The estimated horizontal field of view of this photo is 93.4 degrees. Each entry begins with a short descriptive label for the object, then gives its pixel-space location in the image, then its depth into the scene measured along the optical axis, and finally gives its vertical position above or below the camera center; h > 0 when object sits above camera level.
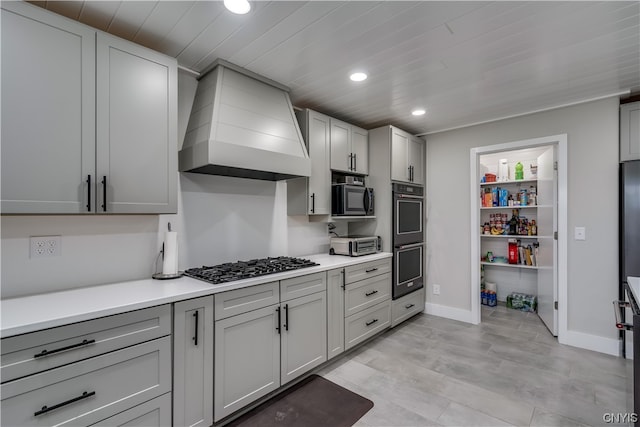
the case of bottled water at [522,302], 4.24 -1.25
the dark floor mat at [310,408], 1.98 -1.36
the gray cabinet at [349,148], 3.18 +0.74
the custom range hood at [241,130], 2.07 +0.64
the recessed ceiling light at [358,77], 2.40 +1.12
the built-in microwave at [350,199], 3.11 +0.16
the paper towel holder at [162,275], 2.04 -0.41
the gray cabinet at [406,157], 3.50 +0.71
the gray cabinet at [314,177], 2.90 +0.37
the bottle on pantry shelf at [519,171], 4.38 +0.62
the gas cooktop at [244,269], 2.00 -0.40
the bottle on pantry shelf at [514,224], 4.50 -0.15
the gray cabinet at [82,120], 1.44 +0.52
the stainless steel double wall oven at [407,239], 3.48 -0.30
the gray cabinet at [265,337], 1.89 -0.88
